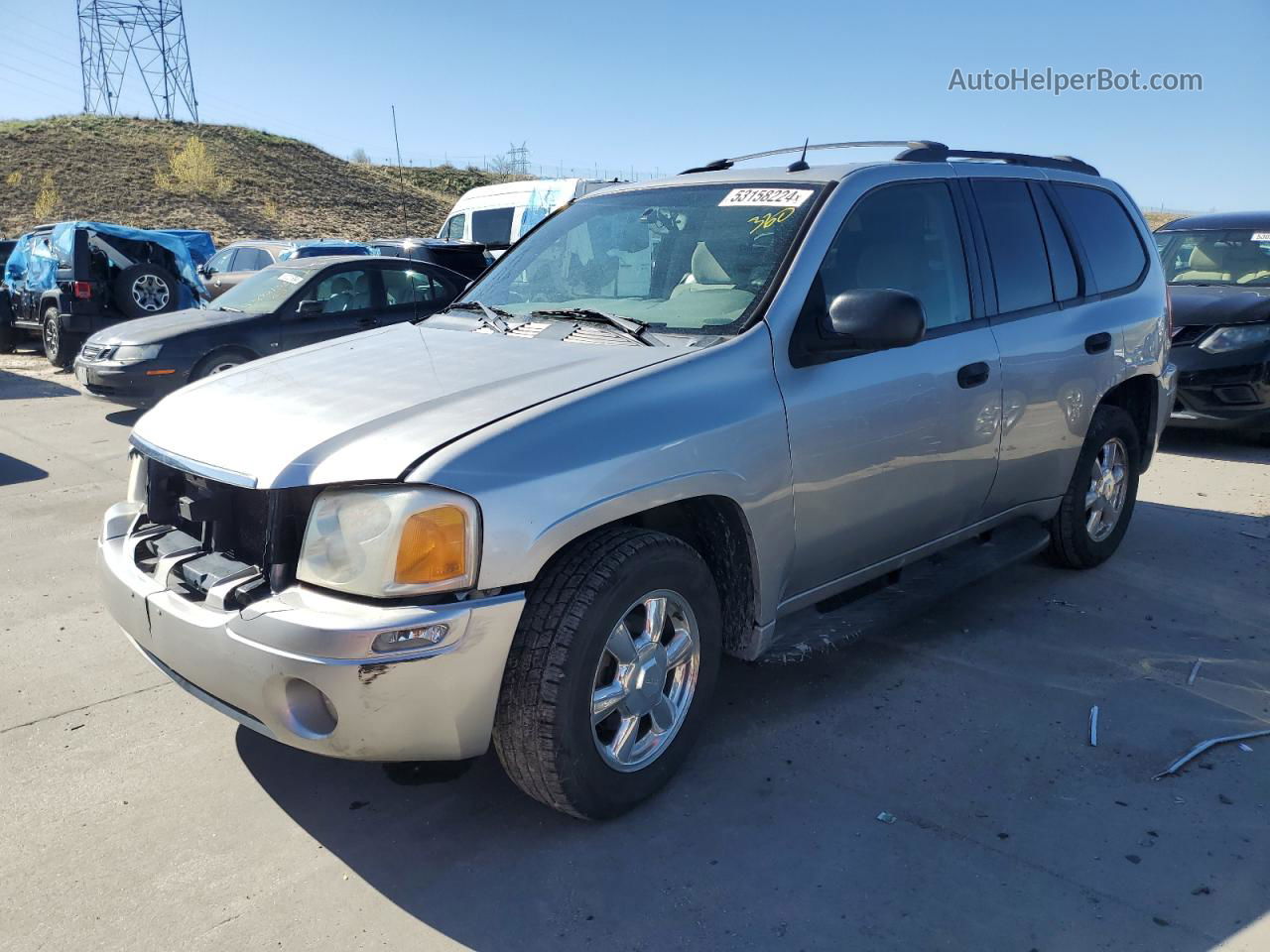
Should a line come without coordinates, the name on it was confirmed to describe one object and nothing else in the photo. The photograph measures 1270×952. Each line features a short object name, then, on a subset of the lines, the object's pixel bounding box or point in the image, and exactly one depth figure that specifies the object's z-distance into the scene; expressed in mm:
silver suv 2502
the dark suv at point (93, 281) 11969
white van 14125
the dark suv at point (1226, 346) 7848
